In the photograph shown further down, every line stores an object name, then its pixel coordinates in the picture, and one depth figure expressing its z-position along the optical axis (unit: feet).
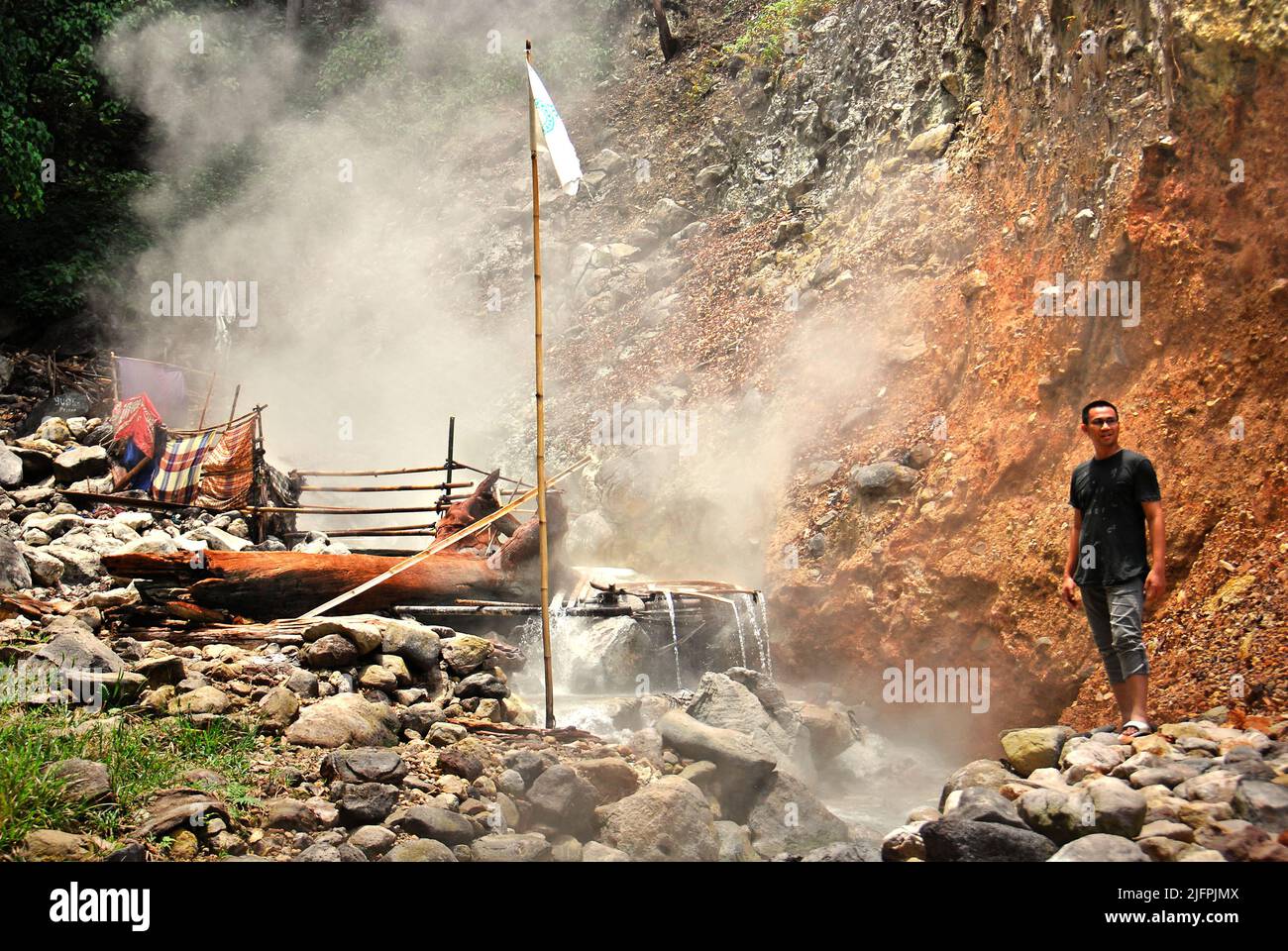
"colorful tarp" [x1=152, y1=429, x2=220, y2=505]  39.11
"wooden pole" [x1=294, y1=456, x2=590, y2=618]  25.31
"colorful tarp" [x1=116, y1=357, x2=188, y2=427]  52.47
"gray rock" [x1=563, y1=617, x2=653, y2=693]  31.19
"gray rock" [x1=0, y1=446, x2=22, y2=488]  37.50
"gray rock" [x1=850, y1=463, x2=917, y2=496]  32.45
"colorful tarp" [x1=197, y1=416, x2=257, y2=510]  38.47
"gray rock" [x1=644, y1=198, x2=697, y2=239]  67.97
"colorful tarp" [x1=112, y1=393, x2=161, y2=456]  41.19
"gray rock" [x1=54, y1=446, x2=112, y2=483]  39.81
